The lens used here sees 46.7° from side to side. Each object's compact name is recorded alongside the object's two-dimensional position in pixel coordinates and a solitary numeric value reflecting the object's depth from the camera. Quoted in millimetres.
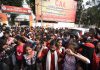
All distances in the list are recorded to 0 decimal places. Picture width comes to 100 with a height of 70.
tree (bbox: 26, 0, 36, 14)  23677
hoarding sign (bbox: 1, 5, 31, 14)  14499
